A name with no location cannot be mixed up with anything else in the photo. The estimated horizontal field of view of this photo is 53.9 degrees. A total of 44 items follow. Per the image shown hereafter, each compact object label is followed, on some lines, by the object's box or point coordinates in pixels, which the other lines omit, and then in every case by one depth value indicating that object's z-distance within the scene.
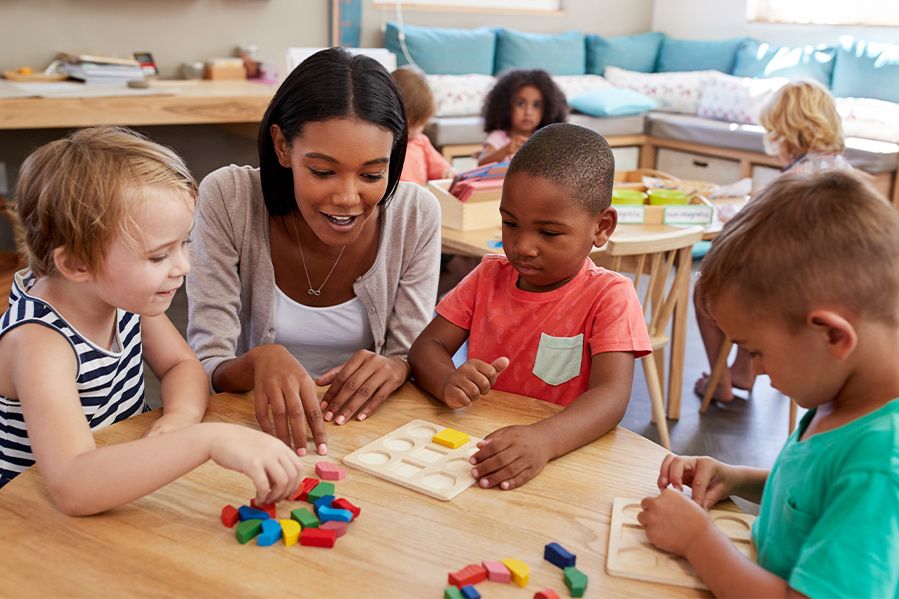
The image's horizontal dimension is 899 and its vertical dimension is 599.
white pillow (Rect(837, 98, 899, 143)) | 5.71
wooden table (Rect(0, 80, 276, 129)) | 3.65
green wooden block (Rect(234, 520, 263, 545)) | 0.97
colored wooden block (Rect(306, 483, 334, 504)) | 1.07
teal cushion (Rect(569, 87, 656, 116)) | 6.54
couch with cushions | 5.90
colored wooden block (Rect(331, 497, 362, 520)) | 1.04
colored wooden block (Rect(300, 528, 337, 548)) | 0.97
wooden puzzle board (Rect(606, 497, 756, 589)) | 0.95
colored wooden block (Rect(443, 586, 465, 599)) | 0.87
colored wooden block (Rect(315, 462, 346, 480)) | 1.13
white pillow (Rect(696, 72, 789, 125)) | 6.35
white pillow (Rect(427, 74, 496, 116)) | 6.06
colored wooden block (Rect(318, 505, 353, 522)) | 1.01
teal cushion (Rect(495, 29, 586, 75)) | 6.65
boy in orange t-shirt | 1.44
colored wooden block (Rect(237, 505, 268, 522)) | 1.00
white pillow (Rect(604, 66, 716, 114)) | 6.97
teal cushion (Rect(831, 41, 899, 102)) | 5.98
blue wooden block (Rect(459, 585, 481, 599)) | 0.88
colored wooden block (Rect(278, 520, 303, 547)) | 0.97
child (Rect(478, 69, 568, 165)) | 4.34
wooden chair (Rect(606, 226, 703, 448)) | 2.61
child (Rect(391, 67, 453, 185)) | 3.72
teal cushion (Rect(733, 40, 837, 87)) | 6.43
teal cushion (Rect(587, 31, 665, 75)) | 7.24
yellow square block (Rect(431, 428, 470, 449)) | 1.23
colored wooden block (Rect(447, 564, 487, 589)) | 0.90
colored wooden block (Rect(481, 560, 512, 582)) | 0.92
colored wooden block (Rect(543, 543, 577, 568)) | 0.95
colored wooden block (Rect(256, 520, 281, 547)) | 0.97
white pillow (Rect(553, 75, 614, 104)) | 6.72
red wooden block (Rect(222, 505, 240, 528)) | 1.01
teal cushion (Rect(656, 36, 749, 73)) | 7.08
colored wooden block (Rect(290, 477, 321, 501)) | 1.08
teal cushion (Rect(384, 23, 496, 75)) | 6.19
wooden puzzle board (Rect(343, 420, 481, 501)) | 1.12
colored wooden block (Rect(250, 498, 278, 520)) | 1.03
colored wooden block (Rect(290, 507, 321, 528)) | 1.00
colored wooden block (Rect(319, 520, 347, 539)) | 0.99
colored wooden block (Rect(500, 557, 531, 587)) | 0.92
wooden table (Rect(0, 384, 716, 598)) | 0.90
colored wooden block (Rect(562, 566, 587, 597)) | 0.90
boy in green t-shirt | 0.80
